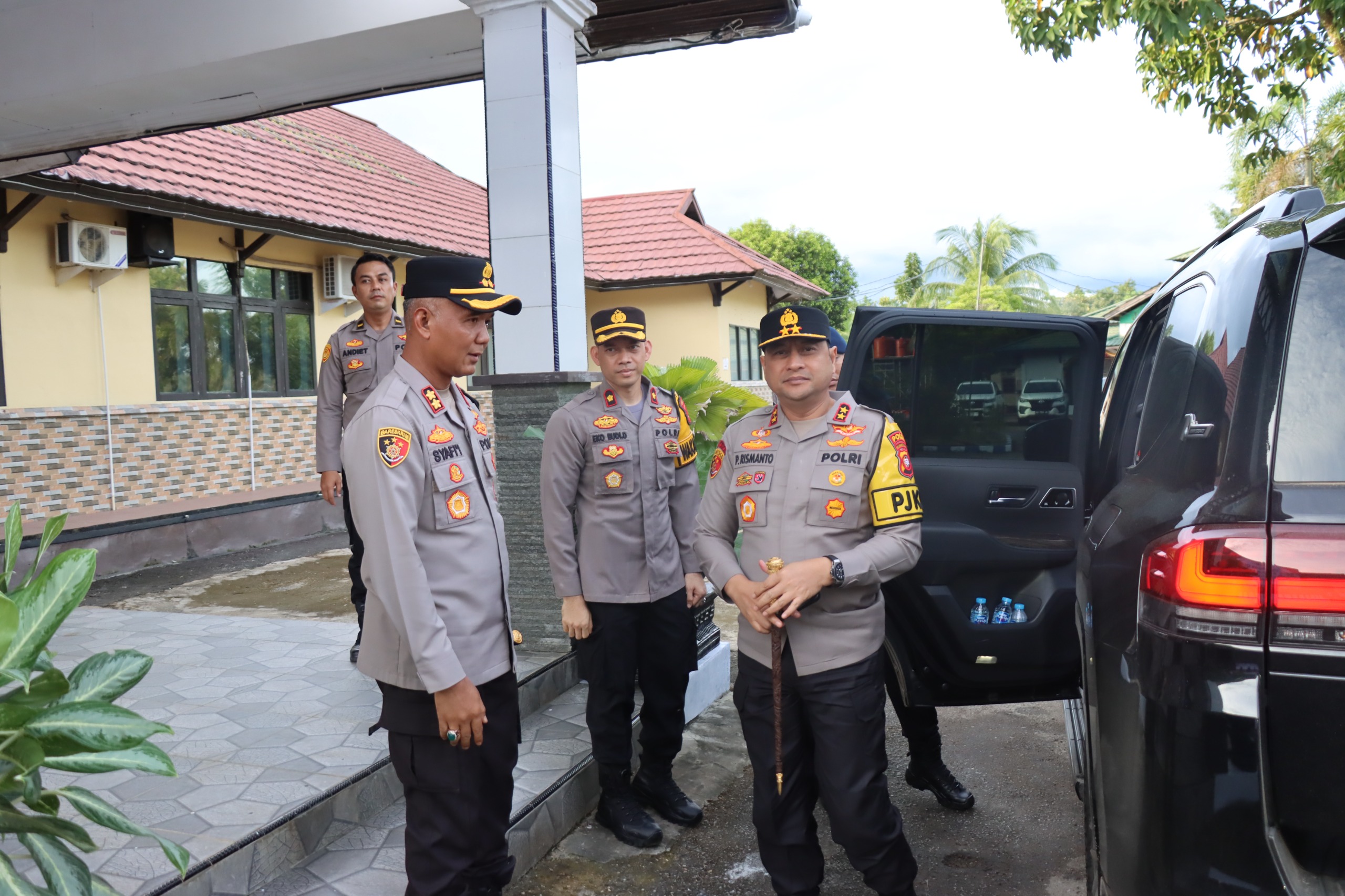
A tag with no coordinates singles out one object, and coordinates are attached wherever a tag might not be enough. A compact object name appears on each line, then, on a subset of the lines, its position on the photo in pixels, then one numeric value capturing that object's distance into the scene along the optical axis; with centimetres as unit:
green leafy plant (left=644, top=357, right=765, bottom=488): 677
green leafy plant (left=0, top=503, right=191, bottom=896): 122
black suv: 155
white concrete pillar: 464
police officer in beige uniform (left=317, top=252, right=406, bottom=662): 439
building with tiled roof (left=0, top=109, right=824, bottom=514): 775
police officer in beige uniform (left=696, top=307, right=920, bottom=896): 271
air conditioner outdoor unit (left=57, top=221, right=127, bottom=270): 795
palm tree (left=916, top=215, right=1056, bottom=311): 3838
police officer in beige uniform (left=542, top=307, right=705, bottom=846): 355
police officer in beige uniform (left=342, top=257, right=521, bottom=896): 229
